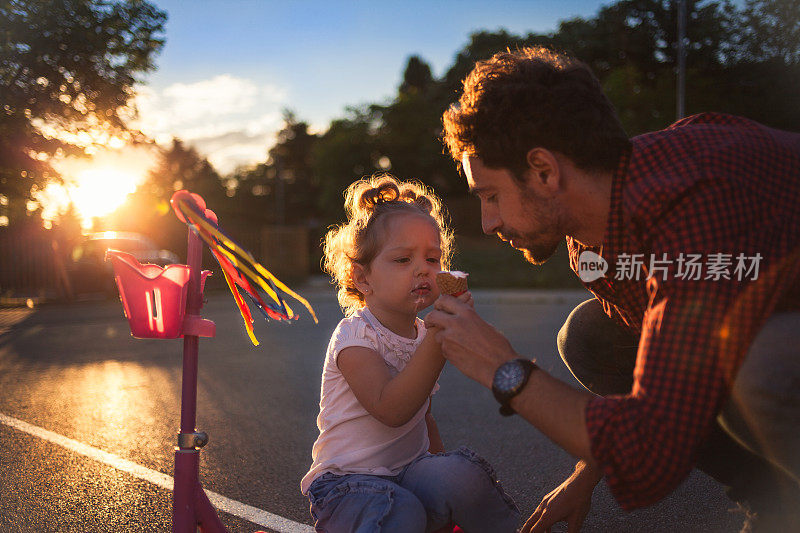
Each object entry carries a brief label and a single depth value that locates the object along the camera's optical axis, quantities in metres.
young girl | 1.96
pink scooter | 1.78
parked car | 14.59
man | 1.43
